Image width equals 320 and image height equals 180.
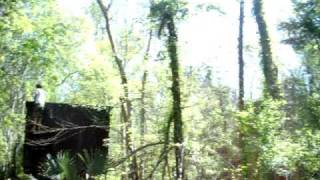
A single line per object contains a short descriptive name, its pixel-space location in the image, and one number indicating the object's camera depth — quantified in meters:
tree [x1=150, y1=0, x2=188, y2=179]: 15.96
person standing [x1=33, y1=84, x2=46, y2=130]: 13.02
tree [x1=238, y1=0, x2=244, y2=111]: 20.89
